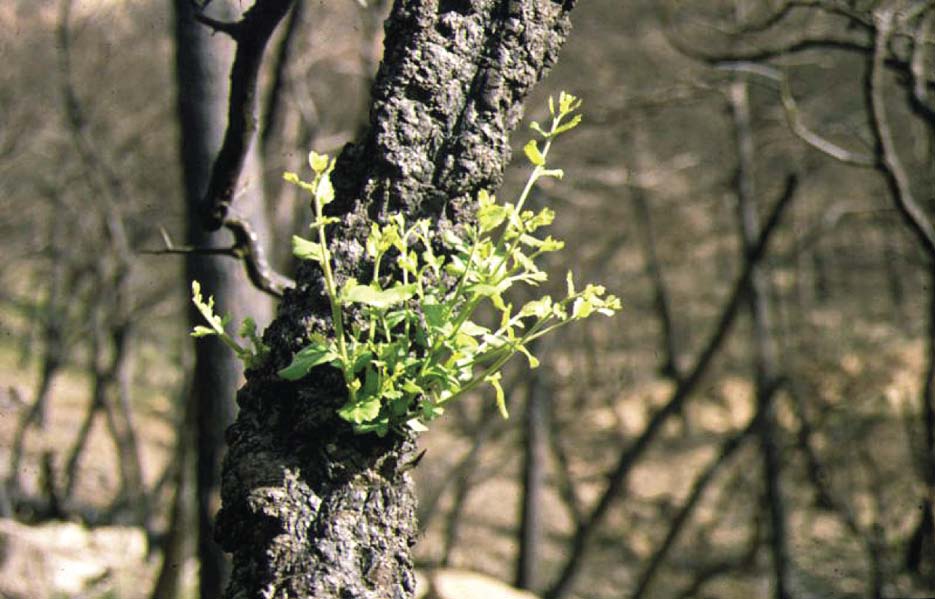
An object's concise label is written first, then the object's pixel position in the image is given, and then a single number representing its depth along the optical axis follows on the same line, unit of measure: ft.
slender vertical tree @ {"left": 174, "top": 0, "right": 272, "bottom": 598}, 10.98
